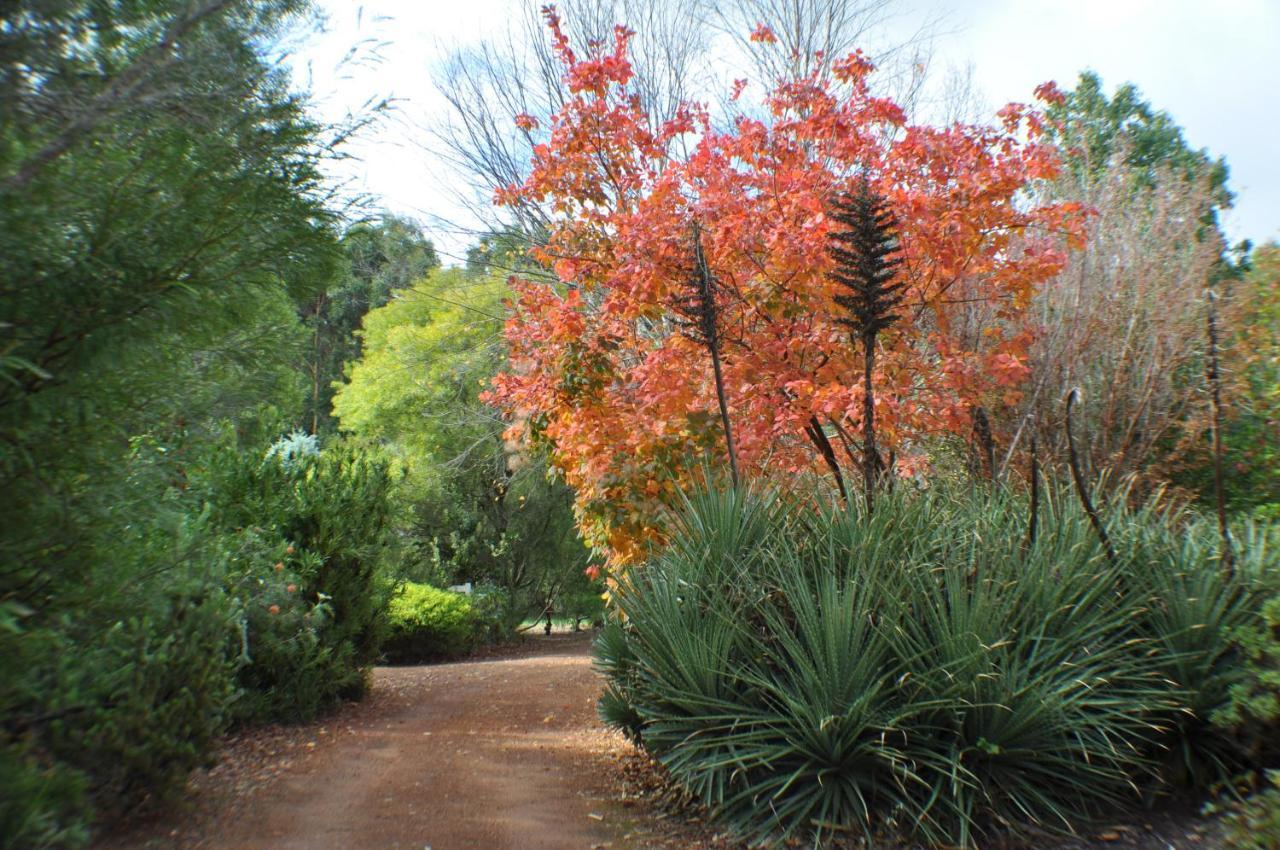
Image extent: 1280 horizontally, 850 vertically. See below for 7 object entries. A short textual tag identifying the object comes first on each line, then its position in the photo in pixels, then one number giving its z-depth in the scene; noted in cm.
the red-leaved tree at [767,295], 741
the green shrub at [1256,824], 356
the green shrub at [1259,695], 420
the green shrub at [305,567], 716
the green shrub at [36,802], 285
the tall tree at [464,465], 1888
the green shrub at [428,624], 1471
